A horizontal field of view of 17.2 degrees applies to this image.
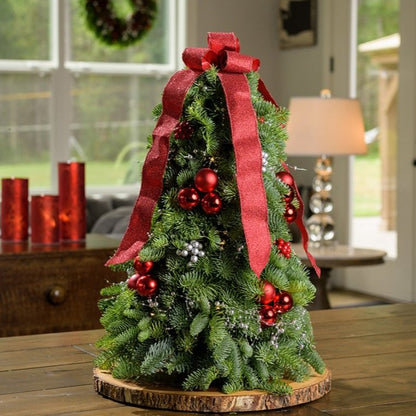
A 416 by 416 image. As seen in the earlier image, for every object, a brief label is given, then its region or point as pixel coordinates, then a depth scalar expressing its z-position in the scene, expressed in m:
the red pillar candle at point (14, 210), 3.93
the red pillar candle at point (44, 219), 3.83
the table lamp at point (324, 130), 6.36
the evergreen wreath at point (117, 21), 9.69
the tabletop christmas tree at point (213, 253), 1.38
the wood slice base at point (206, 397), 1.35
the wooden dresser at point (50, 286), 3.59
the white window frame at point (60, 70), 9.59
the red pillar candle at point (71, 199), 3.88
